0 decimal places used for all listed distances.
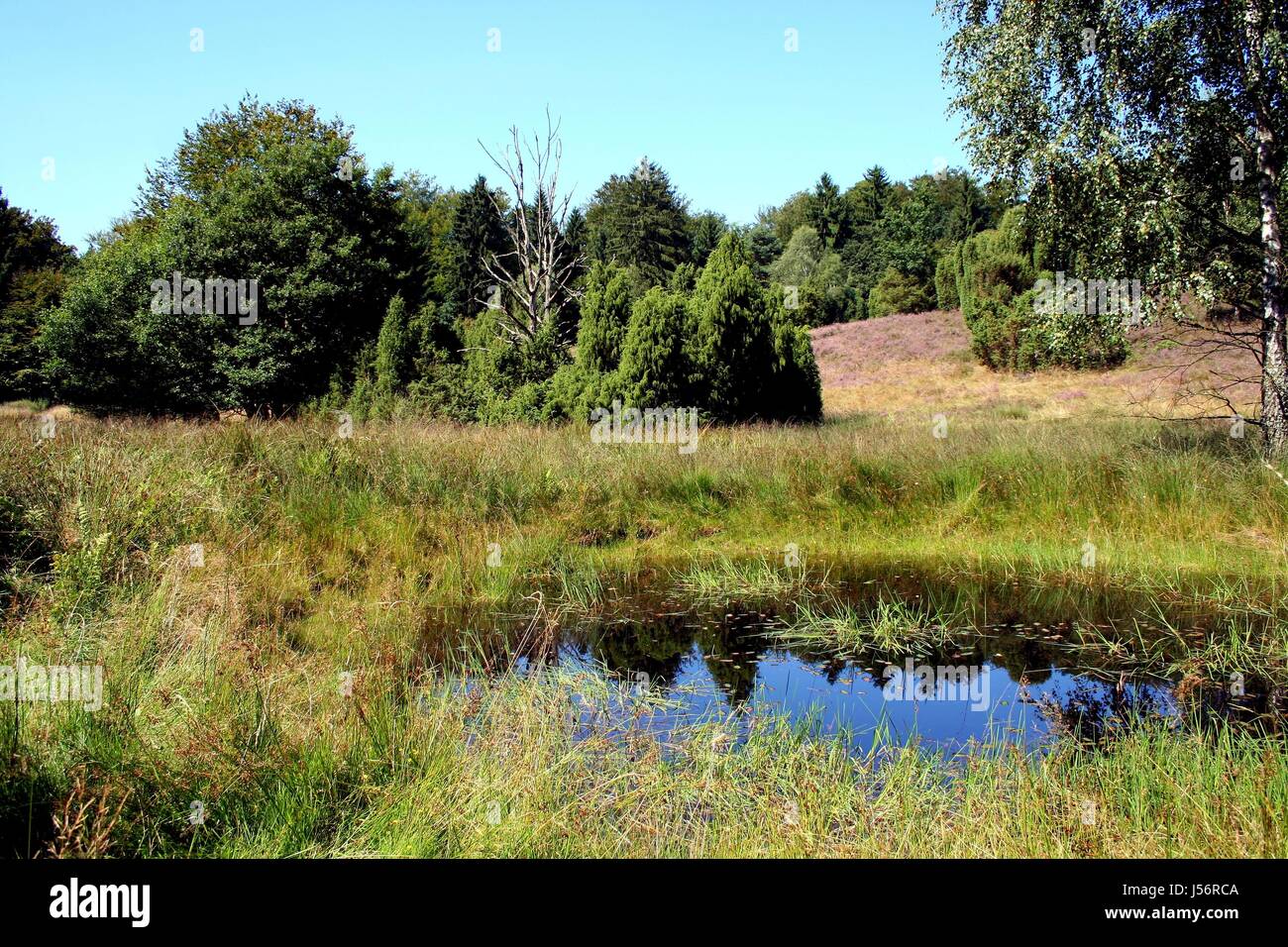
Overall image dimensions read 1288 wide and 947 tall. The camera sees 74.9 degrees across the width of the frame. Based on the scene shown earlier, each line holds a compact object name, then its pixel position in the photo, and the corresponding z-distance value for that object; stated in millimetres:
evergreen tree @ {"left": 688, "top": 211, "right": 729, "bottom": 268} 49531
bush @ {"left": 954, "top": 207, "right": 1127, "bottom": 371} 26531
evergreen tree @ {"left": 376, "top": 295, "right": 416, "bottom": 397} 20141
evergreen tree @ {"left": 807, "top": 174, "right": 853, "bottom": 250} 61469
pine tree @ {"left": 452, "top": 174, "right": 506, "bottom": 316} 43375
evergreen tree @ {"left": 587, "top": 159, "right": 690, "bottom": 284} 49844
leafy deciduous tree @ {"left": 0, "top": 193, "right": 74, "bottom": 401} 31850
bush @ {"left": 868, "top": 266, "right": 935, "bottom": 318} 43812
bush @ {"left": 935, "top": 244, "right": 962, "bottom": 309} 38338
